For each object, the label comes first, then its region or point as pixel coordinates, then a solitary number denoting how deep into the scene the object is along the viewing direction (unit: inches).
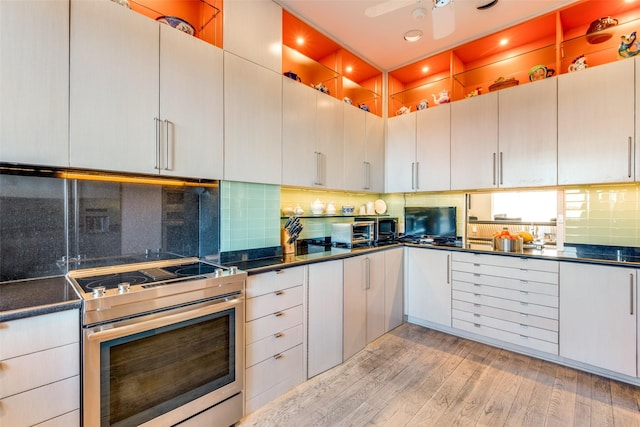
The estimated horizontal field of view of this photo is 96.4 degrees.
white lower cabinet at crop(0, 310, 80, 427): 41.9
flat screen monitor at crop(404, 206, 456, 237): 133.6
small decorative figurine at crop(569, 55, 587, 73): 97.4
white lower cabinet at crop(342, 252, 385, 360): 98.2
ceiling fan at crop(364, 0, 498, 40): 71.8
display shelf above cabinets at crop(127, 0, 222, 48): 76.6
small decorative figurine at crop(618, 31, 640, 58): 88.2
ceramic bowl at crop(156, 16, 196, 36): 72.2
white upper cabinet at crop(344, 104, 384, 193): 122.0
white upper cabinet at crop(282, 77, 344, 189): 96.4
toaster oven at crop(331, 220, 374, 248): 113.7
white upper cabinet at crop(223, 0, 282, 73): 80.6
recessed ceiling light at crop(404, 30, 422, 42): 111.8
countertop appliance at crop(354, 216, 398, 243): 129.6
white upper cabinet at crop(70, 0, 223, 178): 57.9
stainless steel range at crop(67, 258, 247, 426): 48.6
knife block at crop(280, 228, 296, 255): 101.1
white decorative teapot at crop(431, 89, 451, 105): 127.2
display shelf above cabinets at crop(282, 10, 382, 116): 110.0
